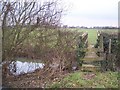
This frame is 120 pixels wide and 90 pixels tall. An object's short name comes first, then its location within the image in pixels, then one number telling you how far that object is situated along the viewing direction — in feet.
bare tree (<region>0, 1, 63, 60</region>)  12.50
